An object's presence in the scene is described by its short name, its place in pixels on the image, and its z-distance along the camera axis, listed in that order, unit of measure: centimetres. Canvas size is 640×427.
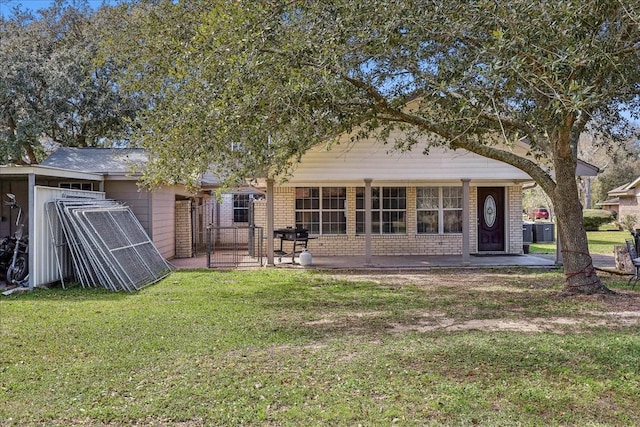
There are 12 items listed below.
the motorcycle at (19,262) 962
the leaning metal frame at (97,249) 962
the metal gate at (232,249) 1335
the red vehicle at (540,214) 4778
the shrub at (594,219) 3189
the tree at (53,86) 1794
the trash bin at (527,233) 1875
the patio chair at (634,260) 952
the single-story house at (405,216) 1520
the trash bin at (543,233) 2228
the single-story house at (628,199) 3058
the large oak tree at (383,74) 530
